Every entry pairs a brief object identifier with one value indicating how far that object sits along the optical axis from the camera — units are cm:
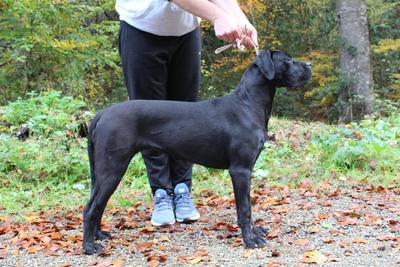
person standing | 439
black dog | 390
